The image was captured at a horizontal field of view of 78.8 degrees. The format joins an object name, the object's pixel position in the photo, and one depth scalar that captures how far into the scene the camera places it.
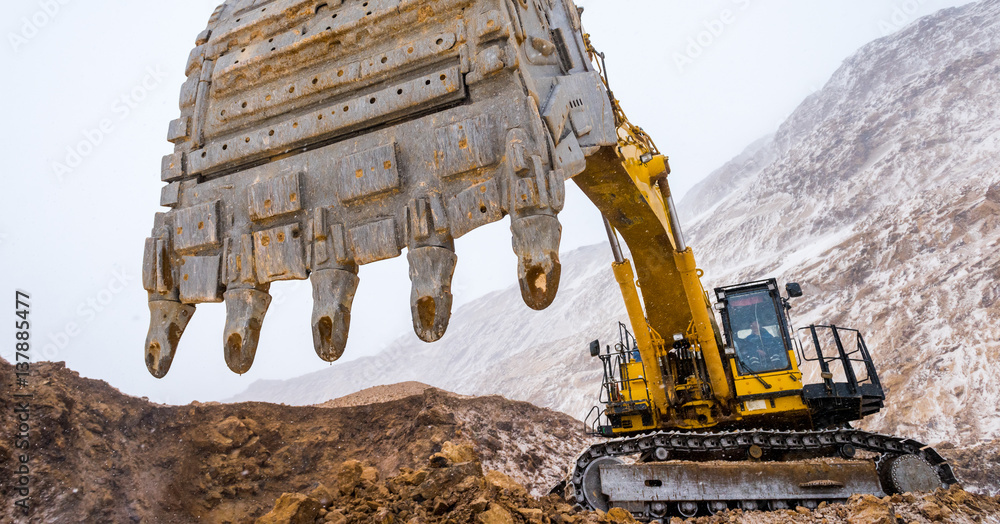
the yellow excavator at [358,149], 2.57
